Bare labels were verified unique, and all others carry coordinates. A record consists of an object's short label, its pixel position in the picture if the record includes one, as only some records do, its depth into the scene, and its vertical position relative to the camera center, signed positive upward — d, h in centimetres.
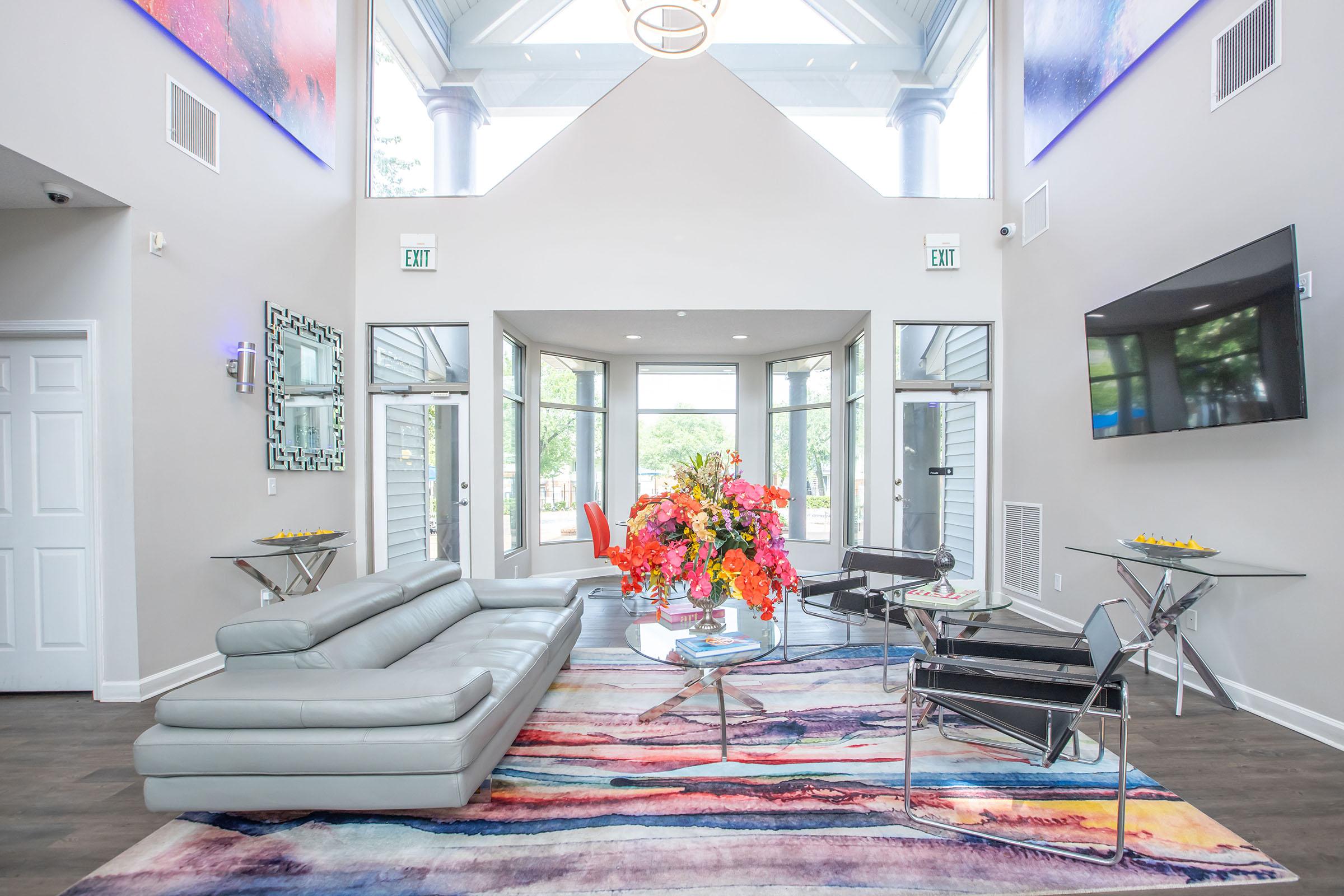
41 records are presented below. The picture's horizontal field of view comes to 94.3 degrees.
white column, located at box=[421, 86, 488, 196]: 564 +284
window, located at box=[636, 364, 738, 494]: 749 +28
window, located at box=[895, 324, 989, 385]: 554 +77
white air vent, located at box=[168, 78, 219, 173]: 352 +184
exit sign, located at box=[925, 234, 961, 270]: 545 +164
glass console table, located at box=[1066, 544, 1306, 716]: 284 -81
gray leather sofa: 196 -94
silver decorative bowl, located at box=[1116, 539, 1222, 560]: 308 -57
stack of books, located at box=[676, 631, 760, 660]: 266 -89
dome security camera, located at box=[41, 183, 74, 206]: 303 +123
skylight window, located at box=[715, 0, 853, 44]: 554 +373
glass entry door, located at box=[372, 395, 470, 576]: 555 -32
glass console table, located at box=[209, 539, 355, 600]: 375 -84
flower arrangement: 267 -44
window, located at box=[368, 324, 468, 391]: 560 +78
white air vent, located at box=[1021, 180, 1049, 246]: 486 +179
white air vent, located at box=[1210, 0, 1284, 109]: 296 +192
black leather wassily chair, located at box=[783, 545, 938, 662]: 365 -93
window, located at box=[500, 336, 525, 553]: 624 -7
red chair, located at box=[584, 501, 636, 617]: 578 -83
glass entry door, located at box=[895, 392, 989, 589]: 547 -32
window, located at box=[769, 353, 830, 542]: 697 -2
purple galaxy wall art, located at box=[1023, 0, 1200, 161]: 380 +264
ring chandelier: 326 +230
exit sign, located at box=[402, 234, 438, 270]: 550 +166
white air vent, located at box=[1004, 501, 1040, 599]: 498 -89
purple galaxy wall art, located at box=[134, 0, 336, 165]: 365 +259
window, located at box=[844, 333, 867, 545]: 607 +2
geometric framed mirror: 434 +36
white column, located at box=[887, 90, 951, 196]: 557 +278
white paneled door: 335 -45
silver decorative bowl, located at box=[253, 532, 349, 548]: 391 -64
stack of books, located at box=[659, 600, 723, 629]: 308 -88
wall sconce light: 393 +47
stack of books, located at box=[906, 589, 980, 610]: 297 -78
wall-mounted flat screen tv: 268 +45
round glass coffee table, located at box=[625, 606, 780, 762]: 262 -93
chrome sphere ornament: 328 -67
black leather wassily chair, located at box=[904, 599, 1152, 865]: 198 -86
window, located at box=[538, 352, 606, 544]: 695 -4
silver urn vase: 292 -82
